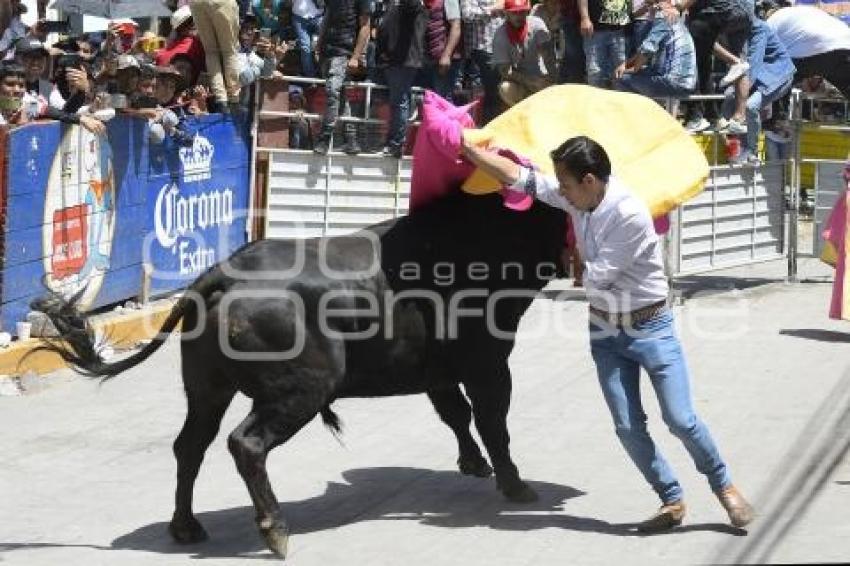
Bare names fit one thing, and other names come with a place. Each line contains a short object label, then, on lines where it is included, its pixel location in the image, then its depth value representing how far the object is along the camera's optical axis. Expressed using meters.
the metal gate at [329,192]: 13.80
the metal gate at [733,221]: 13.52
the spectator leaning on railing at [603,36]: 13.55
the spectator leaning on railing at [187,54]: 13.23
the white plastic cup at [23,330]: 10.68
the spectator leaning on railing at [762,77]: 13.80
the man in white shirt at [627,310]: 7.23
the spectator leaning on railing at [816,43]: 15.61
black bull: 7.21
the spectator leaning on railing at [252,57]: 13.25
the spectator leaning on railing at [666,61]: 13.12
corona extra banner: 10.74
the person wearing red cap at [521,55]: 13.67
